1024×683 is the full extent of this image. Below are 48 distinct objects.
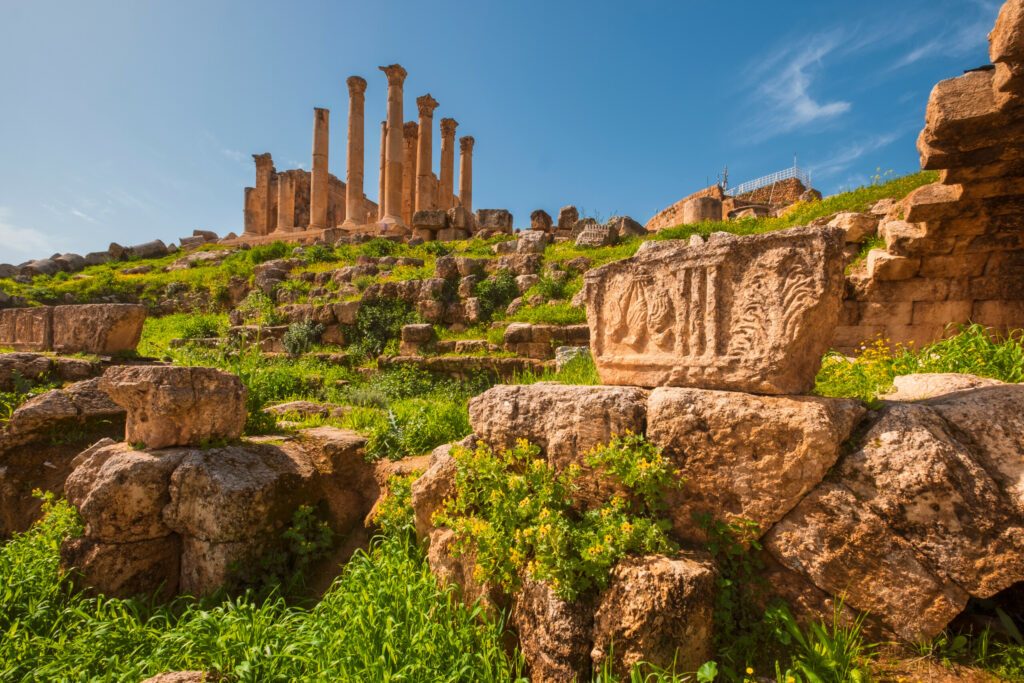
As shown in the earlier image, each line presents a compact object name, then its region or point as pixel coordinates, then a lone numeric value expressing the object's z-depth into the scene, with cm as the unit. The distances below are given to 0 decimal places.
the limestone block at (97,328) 728
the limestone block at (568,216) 1548
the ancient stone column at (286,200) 2745
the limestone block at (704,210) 1488
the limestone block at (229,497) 356
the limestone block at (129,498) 354
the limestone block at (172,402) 388
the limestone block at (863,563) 214
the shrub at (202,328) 1145
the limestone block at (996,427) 222
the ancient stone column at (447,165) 2559
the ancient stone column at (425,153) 2264
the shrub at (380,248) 1559
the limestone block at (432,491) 333
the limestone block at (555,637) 237
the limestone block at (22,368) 599
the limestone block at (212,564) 355
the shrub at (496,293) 970
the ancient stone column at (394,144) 2145
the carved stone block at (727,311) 256
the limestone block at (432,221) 1731
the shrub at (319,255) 1582
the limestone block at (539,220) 1577
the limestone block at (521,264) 1057
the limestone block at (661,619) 223
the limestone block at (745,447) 238
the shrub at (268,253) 1753
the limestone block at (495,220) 1653
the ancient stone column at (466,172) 2539
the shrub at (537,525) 247
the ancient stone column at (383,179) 2434
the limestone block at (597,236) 1216
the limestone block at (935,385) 292
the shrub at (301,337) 991
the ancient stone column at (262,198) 3015
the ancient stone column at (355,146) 2252
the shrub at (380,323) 970
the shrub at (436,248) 1445
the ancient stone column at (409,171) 2562
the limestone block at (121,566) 351
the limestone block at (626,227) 1324
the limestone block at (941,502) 210
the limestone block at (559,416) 284
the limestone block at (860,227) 766
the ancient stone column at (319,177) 2379
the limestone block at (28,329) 776
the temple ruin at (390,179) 2161
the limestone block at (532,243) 1175
